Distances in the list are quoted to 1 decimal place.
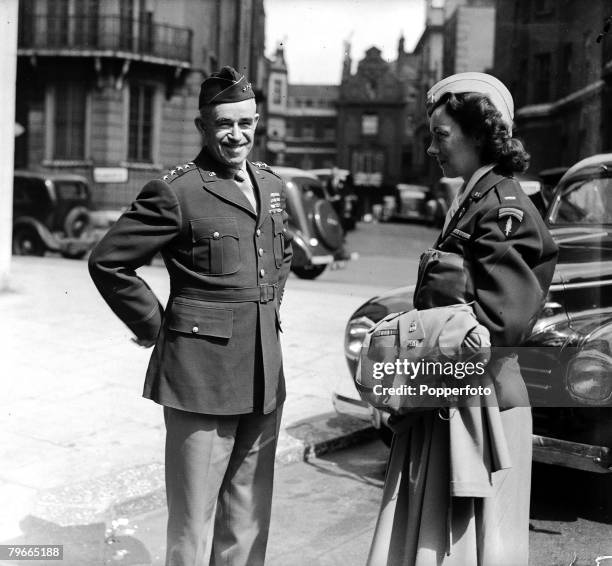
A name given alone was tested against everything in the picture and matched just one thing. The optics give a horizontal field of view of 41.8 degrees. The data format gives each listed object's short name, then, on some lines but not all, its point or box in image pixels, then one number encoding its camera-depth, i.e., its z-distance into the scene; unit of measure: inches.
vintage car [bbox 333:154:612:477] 126.0
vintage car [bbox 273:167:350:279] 469.7
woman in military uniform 74.7
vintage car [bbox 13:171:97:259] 543.8
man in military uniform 94.0
